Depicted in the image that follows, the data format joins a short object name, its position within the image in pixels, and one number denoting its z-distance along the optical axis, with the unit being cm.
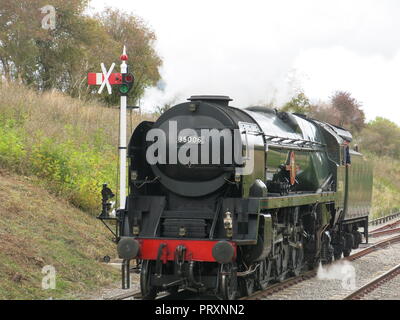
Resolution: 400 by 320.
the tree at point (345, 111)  5106
